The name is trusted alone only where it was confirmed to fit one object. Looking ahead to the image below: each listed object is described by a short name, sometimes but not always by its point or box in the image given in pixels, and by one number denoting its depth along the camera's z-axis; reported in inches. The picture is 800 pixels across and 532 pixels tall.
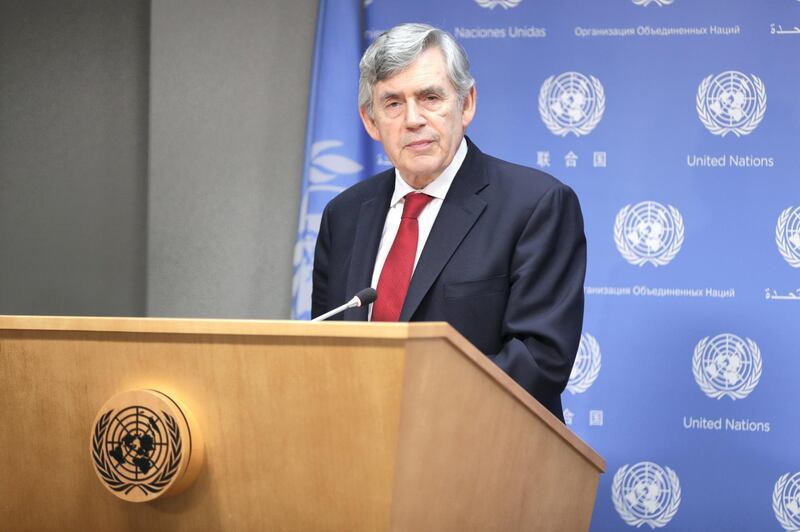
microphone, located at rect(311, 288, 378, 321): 170.3
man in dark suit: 177.2
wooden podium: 153.0
